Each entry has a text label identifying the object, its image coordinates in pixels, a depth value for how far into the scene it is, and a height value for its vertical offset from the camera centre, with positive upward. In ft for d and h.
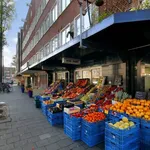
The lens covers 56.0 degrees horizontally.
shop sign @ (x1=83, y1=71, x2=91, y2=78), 29.19 +0.68
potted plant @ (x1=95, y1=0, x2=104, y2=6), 16.10 +8.62
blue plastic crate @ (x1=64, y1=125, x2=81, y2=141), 13.98 -5.73
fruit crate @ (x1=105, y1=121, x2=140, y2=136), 10.11 -3.96
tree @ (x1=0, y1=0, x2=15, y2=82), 57.16 +26.53
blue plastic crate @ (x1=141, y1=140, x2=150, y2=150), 11.07 -5.39
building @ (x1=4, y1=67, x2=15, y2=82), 346.42 +15.24
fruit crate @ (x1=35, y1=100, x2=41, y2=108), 29.60 -5.58
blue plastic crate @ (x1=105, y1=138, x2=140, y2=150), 10.21 -5.16
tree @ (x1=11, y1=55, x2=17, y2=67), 231.38 +27.22
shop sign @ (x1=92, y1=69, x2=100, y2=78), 26.43 +0.79
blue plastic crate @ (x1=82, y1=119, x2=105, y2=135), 12.87 -4.73
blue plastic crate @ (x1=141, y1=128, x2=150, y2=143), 10.96 -4.55
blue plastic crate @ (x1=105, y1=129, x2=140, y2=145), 10.11 -4.52
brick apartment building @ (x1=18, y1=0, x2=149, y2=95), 16.03 +10.83
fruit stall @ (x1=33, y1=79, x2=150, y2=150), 10.64 -3.97
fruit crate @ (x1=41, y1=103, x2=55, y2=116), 22.12 -4.81
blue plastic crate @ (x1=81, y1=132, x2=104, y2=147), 12.80 -5.79
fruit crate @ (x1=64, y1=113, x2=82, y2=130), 14.11 -4.56
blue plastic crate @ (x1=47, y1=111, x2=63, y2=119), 18.20 -4.98
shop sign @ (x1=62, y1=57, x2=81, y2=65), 23.91 +3.05
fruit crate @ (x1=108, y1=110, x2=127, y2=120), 12.60 -3.48
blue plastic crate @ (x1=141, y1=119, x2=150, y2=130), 10.89 -3.69
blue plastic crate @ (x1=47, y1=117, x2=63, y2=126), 18.25 -5.82
